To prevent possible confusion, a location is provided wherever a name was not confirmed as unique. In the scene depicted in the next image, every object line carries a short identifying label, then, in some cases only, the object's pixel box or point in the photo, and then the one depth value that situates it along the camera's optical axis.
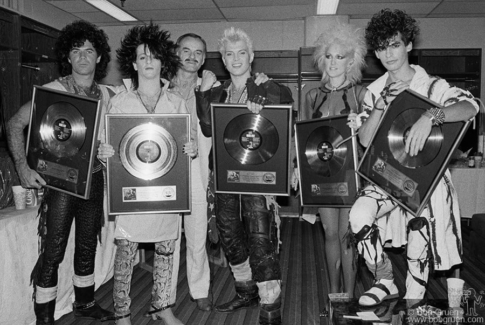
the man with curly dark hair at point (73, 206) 2.57
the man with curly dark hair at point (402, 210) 2.07
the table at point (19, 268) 2.49
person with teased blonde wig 2.58
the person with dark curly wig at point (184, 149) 2.45
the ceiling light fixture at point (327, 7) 6.12
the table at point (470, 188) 5.13
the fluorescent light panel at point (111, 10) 6.14
